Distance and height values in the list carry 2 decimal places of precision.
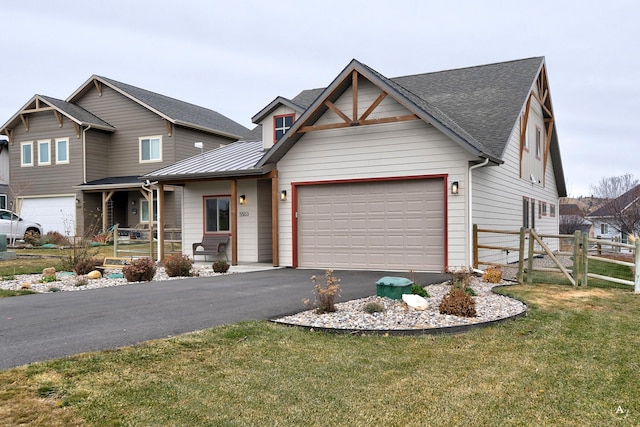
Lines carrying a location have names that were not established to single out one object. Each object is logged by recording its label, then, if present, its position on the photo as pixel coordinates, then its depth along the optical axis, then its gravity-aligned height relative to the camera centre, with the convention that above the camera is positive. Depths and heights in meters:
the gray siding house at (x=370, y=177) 12.59 +1.19
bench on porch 15.77 -0.72
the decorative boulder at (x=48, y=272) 11.98 -1.12
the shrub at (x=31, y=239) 21.58 -0.59
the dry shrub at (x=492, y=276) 11.06 -1.27
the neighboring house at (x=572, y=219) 43.16 -0.32
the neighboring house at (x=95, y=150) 25.33 +3.77
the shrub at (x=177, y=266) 12.57 -1.09
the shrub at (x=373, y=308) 7.14 -1.24
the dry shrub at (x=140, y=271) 11.69 -1.09
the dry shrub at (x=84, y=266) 12.41 -1.02
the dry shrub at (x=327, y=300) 7.22 -1.14
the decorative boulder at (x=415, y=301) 7.36 -1.21
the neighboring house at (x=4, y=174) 32.16 +3.25
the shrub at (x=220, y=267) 13.41 -1.18
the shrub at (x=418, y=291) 8.16 -1.15
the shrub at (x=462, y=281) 8.52 -1.10
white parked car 22.02 -0.03
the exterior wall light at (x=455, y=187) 12.29 +0.73
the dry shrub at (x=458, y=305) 6.91 -1.19
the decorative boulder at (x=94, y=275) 12.14 -1.21
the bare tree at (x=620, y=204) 33.31 +0.80
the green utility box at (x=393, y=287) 8.02 -1.08
